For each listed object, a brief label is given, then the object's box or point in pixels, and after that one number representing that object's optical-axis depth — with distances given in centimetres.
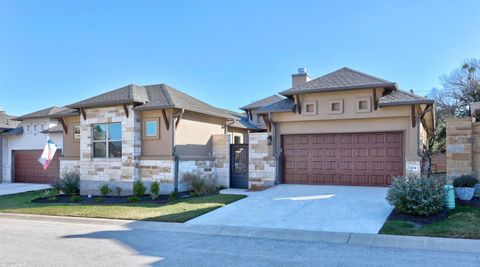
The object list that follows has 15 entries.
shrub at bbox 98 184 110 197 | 1578
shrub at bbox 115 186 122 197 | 1587
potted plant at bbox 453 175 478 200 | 1085
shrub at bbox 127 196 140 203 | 1413
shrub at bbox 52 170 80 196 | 1698
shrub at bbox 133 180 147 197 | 1525
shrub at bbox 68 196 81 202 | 1494
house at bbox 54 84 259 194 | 1559
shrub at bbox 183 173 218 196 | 1523
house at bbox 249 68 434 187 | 1376
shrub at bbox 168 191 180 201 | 1435
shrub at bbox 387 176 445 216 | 905
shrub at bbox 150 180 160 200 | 1482
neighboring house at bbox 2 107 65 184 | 2322
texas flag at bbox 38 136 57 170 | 1590
